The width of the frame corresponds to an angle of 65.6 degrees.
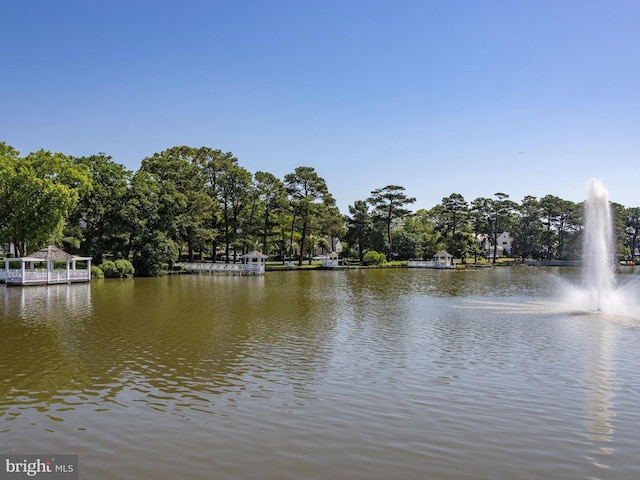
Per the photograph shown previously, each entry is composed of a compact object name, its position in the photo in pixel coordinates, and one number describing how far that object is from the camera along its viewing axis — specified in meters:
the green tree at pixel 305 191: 67.44
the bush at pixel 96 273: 44.19
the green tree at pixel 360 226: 86.56
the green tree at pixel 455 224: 88.75
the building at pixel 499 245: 105.81
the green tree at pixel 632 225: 101.56
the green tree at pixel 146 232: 48.75
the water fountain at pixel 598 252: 24.61
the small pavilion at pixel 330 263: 68.38
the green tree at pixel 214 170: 60.25
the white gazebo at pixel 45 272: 36.28
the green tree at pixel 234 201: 61.12
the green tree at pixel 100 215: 48.00
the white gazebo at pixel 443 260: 73.81
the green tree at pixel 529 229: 94.38
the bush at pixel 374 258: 76.38
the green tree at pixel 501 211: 90.94
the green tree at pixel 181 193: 52.25
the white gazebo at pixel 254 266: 54.75
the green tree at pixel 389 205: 82.54
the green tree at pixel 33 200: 38.50
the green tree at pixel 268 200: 64.56
